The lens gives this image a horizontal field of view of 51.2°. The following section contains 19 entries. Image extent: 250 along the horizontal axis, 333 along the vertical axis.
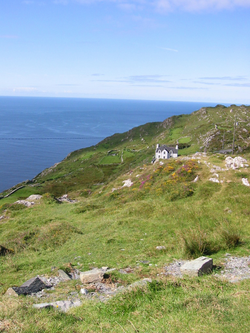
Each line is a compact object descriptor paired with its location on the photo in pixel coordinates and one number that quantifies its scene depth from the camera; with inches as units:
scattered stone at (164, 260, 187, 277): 537.0
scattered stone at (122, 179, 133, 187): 1692.9
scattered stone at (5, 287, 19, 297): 474.7
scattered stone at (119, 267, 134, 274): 574.6
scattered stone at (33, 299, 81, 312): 405.3
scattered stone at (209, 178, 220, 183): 1295.4
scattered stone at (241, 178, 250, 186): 1222.4
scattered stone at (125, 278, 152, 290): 438.8
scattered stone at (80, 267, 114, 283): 525.3
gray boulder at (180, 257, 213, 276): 492.2
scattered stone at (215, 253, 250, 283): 498.9
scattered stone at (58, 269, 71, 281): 567.5
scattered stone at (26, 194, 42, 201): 2071.2
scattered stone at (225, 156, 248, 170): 1397.4
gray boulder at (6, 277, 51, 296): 482.5
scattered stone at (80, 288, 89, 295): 477.4
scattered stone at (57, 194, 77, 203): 2048.5
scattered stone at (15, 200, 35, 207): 1869.7
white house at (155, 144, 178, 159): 2736.2
